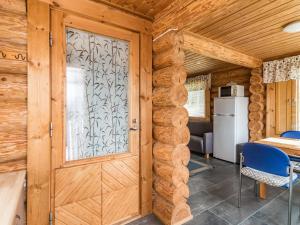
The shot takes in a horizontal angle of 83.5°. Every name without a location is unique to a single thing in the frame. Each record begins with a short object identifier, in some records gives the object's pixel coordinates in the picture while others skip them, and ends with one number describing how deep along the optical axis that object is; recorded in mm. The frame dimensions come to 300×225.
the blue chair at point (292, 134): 2955
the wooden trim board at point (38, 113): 1483
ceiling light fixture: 2299
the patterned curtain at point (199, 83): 5500
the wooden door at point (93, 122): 1640
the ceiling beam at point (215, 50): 2815
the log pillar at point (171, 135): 1952
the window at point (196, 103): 5901
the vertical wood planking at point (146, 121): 2145
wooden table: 2127
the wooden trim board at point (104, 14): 1646
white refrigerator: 4207
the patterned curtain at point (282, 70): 3541
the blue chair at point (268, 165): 1835
